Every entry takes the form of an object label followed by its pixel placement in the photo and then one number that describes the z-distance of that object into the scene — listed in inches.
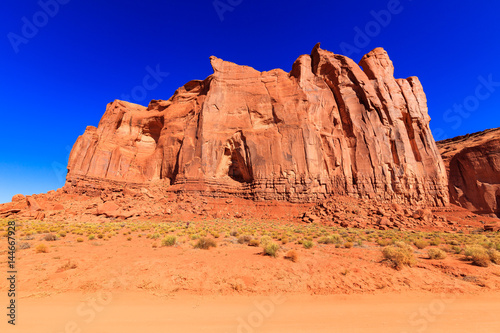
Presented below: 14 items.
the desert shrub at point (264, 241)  460.7
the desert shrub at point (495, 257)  338.4
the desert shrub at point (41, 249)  360.5
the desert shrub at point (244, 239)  494.6
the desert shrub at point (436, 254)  373.4
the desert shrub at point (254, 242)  471.2
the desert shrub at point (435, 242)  560.1
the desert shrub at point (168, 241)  442.3
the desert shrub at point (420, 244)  500.6
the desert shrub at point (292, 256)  326.2
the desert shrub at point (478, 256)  324.2
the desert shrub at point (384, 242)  523.4
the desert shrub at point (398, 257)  300.4
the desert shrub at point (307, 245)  436.1
